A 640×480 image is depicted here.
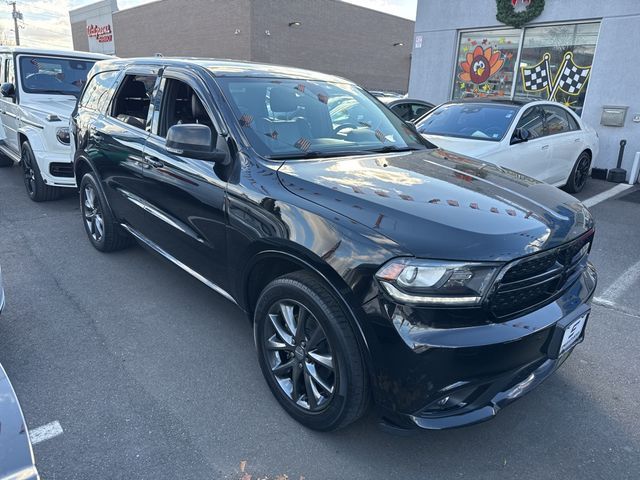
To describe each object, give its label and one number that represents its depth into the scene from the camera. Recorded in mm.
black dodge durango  1998
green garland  9828
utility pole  55062
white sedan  6270
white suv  5883
